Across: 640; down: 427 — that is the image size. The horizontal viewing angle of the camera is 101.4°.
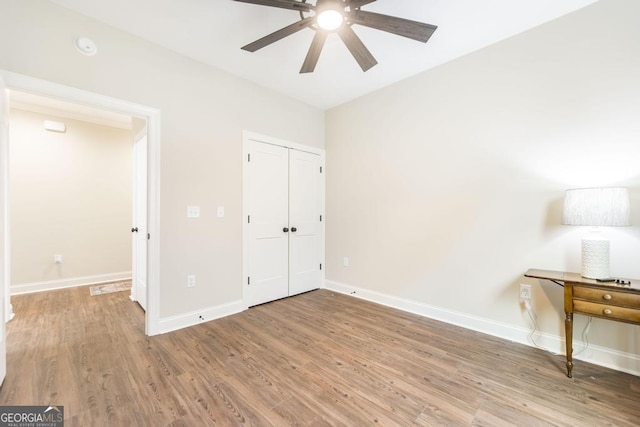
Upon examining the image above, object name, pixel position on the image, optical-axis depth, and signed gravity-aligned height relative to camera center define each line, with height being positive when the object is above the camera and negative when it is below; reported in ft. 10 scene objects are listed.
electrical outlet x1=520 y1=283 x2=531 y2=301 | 7.75 -2.38
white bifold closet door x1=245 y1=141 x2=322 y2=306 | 10.87 -0.51
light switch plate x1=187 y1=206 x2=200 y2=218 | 9.05 -0.03
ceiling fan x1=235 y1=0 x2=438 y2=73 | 5.57 +4.28
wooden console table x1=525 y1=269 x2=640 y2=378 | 5.55 -1.95
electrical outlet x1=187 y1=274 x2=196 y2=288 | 9.04 -2.43
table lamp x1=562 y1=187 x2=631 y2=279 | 5.76 -0.05
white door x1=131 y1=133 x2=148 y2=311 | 10.28 -0.50
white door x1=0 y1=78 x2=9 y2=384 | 5.67 -0.35
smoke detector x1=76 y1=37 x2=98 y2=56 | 7.04 +4.48
